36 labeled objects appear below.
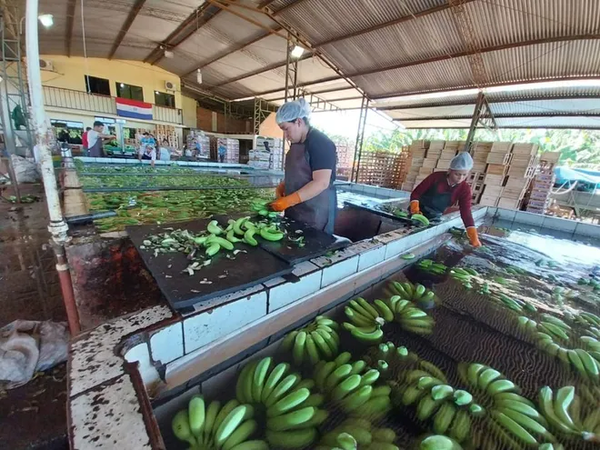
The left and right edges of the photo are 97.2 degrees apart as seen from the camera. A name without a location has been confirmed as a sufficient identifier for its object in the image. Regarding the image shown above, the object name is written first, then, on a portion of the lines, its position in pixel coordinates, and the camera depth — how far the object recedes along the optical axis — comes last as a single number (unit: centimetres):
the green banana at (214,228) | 214
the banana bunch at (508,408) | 116
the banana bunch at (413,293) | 228
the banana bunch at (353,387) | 124
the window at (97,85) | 1709
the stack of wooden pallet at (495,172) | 1016
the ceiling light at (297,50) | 979
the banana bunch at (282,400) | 109
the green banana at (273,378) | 128
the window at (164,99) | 1973
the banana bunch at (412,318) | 188
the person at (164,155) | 1261
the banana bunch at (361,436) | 106
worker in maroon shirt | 386
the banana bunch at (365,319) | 171
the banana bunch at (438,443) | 104
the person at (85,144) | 1120
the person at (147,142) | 1329
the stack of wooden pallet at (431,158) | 1199
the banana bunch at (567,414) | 118
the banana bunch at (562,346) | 161
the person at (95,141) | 1002
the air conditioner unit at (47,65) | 1540
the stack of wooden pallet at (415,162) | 1265
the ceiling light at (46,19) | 772
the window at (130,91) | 1820
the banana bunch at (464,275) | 270
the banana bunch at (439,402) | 117
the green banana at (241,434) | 101
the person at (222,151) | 1806
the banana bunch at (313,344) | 153
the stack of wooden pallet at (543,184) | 972
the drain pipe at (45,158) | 144
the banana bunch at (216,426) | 101
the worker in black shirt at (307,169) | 249
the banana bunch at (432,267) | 291
